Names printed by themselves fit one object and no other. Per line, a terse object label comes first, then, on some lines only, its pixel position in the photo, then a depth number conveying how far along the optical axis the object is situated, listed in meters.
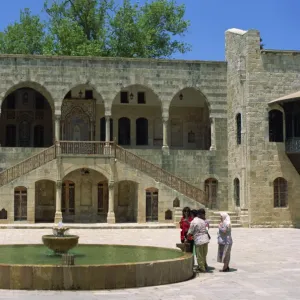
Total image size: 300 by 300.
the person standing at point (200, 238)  12.59
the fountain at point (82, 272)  10.31
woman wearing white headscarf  12.85
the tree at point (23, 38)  44.66
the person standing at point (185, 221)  13.27
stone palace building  28.86
